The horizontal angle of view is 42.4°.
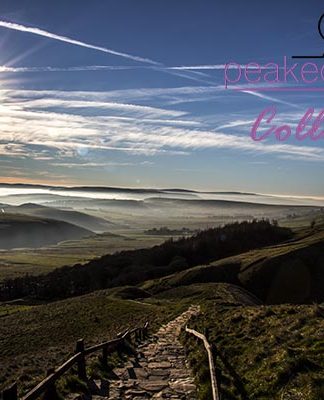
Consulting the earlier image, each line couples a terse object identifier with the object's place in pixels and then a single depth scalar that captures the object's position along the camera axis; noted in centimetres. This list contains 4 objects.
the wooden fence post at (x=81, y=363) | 1374
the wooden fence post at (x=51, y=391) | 1098
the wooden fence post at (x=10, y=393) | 842
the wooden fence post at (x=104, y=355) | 1650
